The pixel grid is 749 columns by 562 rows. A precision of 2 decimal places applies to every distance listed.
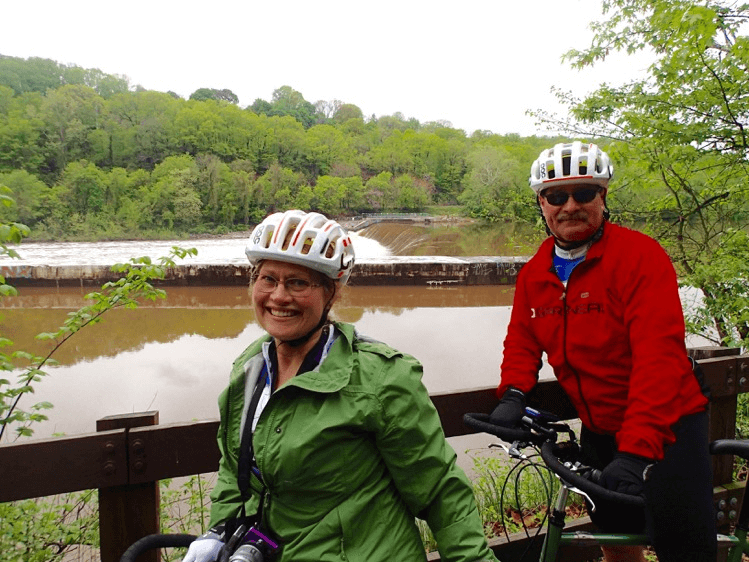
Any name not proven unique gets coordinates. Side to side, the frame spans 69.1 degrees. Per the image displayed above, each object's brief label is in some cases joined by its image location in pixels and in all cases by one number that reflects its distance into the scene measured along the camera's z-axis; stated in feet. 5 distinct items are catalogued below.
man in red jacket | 5.22
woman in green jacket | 4.42
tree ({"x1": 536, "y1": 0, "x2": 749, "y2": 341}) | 13.98
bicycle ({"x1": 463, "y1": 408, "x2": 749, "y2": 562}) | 5.24
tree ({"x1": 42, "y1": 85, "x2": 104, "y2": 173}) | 238.48
